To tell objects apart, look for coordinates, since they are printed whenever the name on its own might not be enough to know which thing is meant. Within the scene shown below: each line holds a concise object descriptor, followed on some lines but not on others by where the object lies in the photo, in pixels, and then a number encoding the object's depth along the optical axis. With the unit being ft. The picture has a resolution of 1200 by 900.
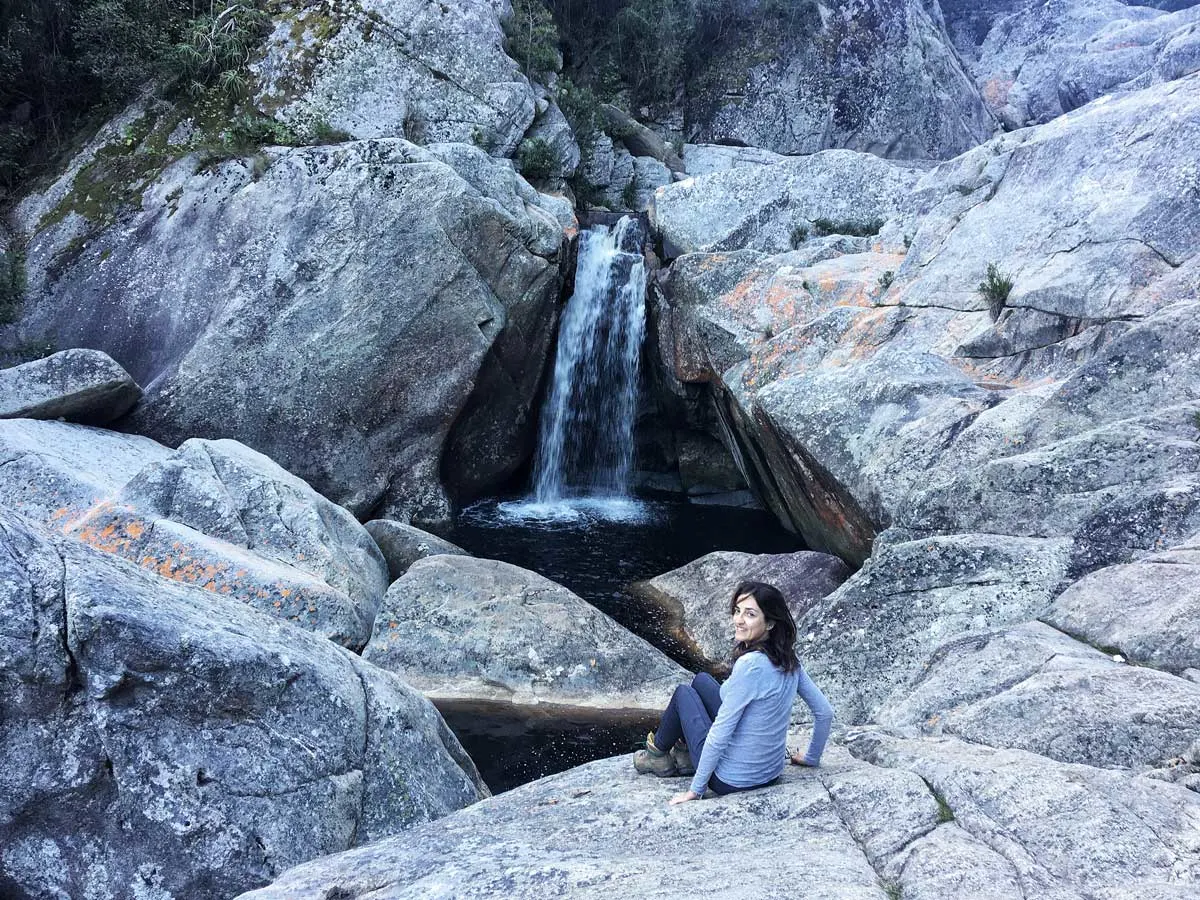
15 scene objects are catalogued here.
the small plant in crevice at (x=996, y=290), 43.70
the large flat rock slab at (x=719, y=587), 40.04
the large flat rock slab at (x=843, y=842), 11.98
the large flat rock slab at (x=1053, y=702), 16.51
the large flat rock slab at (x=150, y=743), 16.58
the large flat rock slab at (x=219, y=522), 32.12
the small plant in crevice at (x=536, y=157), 75.77
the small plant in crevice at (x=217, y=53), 64.90
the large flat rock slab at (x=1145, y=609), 19.93
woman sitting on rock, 16.62
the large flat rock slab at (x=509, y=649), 33.22
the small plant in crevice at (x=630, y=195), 90.33
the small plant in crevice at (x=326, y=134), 66.13
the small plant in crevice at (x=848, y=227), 70.38
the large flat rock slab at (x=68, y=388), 46.29
